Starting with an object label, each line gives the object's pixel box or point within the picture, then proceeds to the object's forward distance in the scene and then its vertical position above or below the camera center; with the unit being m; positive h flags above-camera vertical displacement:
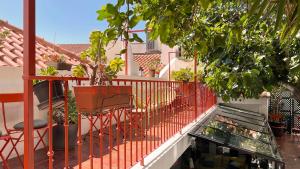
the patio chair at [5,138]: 1.96 -0.56
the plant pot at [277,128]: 8.20 -1.95
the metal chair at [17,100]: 2.12 -0.20
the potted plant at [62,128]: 2.78 -0.65
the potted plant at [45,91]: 1.36 -0.06
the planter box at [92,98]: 1.26 -0.10
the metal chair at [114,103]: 1.36 -0.16
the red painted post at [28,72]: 1.03 +0.06
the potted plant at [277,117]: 8.22 -1.57
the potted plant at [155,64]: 9.45 +0.93
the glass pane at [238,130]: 4.19 -1.10
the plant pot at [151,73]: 7.40 +0.36
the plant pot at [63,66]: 3.43 +0.30
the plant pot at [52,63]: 3.40 +0.35
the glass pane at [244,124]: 4.90 -1.11
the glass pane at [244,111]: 6.72 -1.05
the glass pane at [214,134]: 3.56 -1.01
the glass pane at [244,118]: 5.65 -1.09
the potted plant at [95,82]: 1.26 +0.00
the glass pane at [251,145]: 3.36 -1.16
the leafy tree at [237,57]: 1.45 +0.37
